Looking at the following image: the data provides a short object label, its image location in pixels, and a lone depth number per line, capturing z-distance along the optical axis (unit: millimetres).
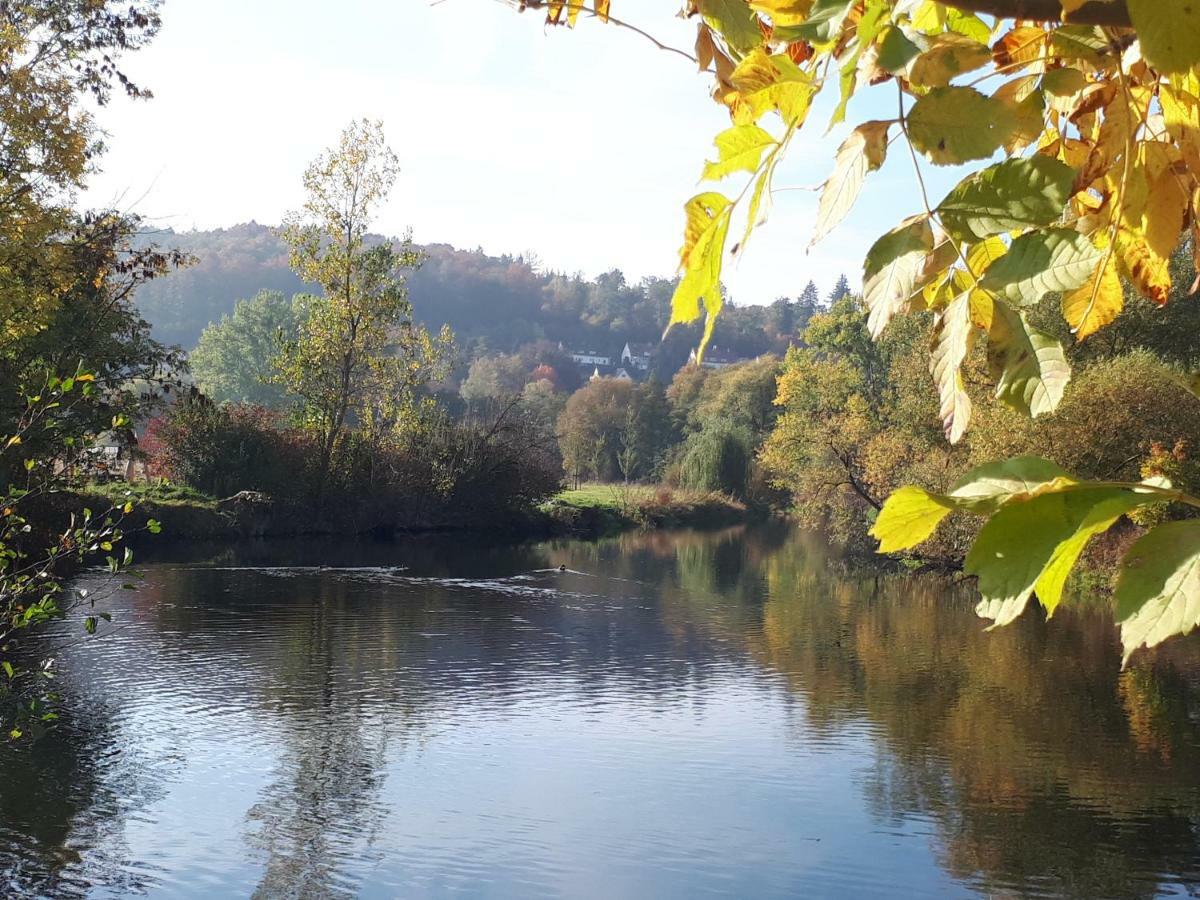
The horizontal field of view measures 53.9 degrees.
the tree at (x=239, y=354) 88000
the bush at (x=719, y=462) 49031
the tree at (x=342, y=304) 32844
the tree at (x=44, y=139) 15633
